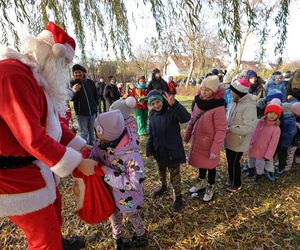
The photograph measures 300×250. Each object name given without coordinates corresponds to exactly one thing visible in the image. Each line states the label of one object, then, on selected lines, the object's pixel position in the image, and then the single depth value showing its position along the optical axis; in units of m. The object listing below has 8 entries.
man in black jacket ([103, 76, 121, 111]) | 7.73
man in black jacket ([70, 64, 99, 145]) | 5.30
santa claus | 1.42
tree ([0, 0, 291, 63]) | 1.62
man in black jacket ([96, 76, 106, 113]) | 10.21
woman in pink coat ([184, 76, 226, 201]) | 3.17
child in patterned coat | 2.12
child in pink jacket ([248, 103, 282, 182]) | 3.81
